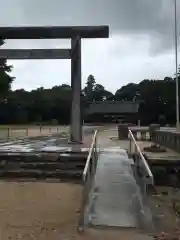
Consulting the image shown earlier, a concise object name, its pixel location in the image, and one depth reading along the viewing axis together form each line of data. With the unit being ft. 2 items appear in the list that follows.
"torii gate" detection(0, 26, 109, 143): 32.16
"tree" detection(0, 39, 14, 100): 71.98
